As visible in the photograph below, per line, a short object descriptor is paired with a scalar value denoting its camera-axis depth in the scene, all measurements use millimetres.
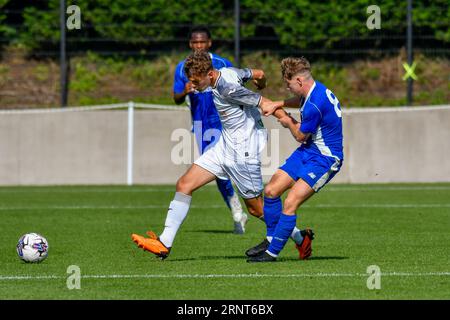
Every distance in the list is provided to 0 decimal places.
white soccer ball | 10156
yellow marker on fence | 22094
